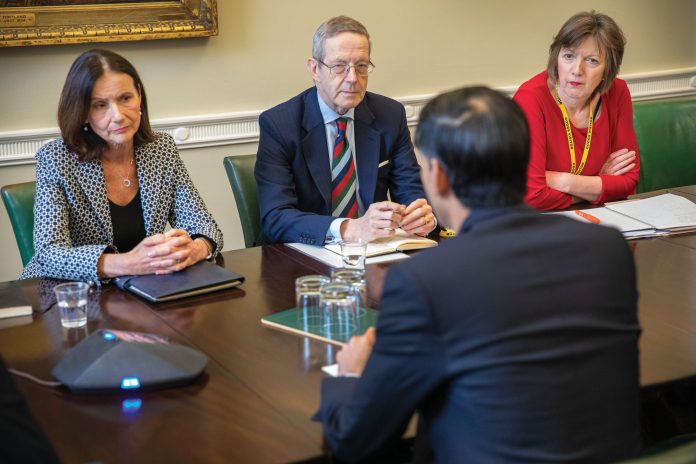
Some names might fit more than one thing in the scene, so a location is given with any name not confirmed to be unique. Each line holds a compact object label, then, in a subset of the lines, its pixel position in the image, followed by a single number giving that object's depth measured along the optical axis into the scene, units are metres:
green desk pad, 2.15
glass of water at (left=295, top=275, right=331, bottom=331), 2.29
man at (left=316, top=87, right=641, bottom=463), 1.47
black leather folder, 2.48
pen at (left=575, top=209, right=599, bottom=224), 3.13
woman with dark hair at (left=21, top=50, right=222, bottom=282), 2.67
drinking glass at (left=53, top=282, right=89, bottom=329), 2.28
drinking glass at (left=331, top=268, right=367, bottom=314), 2.32
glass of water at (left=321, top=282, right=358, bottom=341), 2.20
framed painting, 3.99
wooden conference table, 1.67
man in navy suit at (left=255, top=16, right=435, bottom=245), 3.31
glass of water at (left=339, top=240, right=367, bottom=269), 2.69
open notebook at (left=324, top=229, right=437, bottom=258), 2.85
